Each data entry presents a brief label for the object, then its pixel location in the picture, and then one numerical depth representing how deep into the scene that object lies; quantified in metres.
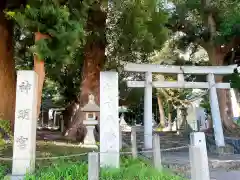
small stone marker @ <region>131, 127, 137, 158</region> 5.48
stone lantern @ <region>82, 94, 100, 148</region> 7.59
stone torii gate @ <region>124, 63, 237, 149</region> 7.52
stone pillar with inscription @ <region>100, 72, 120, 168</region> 4.46
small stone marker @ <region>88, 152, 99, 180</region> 3.02
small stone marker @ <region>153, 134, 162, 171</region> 4.72
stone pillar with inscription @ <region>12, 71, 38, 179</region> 4.06
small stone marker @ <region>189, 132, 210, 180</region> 2.84
